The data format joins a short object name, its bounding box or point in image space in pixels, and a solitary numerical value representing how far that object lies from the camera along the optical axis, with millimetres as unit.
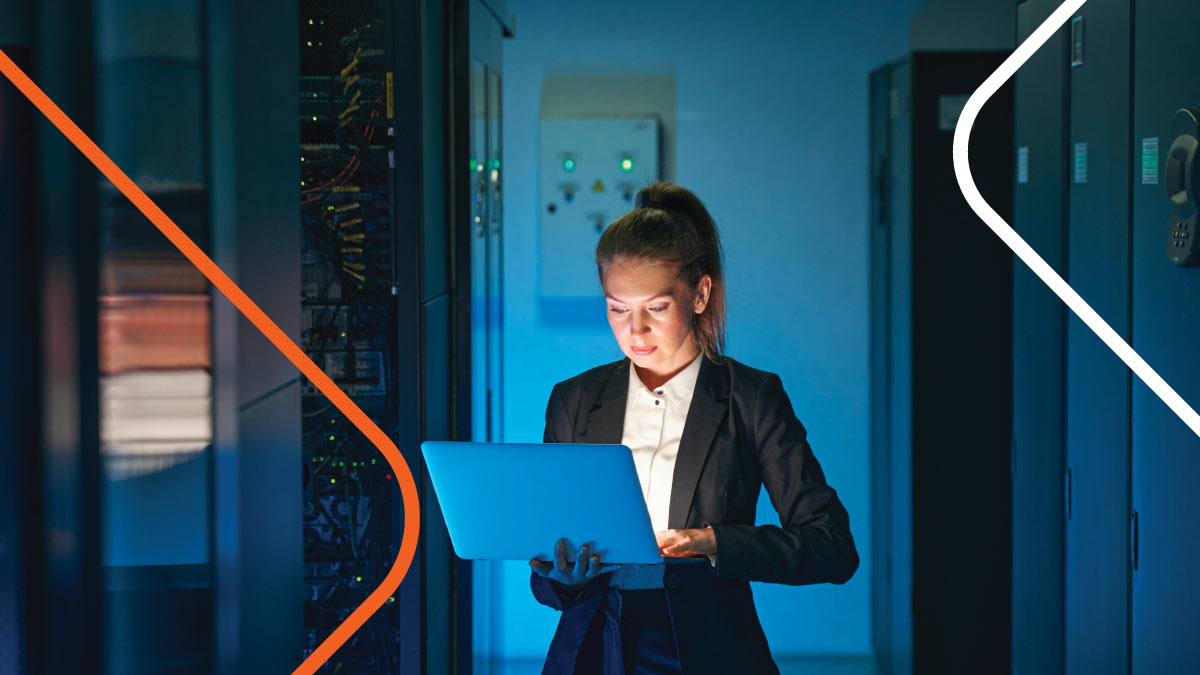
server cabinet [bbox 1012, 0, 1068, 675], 3316
